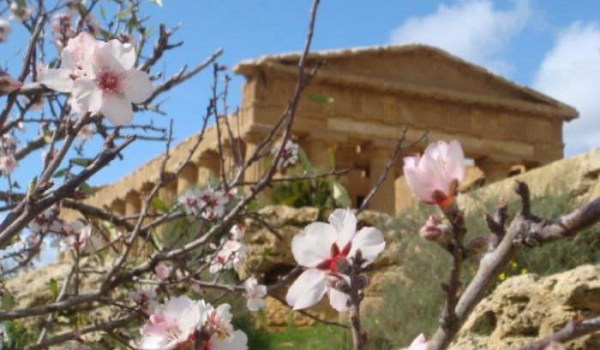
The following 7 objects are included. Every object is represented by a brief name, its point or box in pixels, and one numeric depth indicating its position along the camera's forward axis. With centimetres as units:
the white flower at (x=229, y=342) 114
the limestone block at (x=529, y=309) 341
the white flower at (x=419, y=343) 88
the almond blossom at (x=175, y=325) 111
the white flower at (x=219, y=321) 113
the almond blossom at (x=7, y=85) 134
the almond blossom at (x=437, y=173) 82
